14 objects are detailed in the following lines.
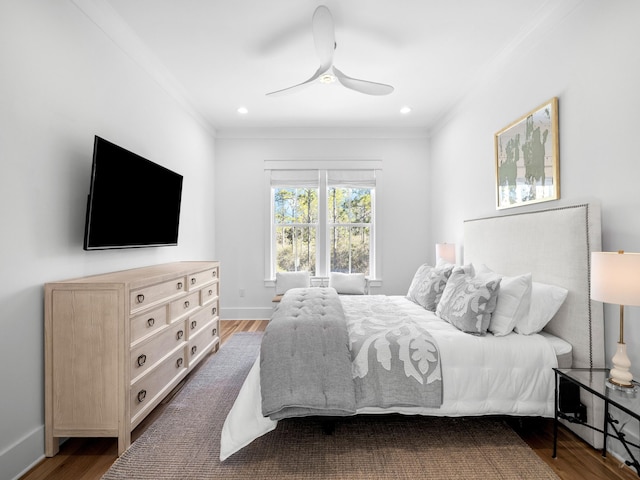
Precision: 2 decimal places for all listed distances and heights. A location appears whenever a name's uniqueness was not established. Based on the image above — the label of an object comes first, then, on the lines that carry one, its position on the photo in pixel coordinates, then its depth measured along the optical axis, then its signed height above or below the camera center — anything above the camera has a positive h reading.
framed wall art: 2.31 +0.67
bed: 1.85 -0.72
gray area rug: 1.70 -1.20
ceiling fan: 2.24 +1.43
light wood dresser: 1.83 -0.66
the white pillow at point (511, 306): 2.10 -0.42
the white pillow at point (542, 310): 2.09 -0.44
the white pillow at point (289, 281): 4.50 -0.53
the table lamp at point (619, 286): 1.50 -0.21
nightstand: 1.48 -0.73
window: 4.93 +0.21
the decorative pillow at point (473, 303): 2.13 -0.42
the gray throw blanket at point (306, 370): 1.82 -0.75
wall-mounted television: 2.09 +0.33
